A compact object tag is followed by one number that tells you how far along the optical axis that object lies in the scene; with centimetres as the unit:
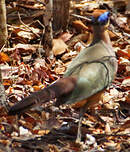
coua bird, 662
